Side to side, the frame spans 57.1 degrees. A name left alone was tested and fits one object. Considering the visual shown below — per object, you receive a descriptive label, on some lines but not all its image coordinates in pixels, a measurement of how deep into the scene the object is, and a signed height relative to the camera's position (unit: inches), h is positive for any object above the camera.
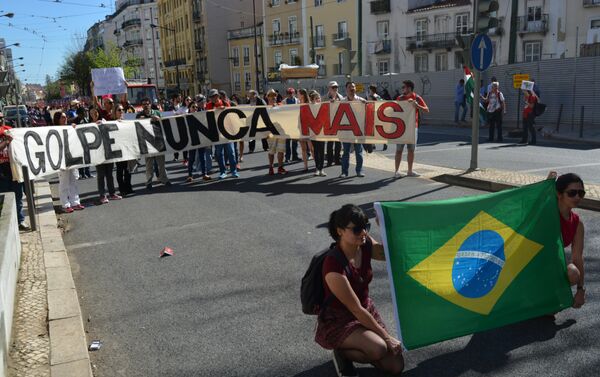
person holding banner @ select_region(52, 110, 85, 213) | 377.1 -65.4
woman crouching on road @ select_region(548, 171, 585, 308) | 170.2 -46.2
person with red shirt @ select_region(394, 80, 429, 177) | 426.6 -18.8
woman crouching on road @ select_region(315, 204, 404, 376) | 139.6 -58.2
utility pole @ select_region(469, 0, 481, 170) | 410.4 -18.7
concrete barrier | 151.5 -57.2
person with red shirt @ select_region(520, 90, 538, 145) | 620.7 -40.0
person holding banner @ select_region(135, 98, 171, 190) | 451.2 -56.6
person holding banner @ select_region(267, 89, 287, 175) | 482.0 -54.0
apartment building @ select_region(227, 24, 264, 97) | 3006.9 +167.7
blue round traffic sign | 400.2 +20.6
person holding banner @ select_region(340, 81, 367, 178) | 448.1 -55.2
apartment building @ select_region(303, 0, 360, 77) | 2241.6 +237.8
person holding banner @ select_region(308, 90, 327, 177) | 469.7 -57.6
